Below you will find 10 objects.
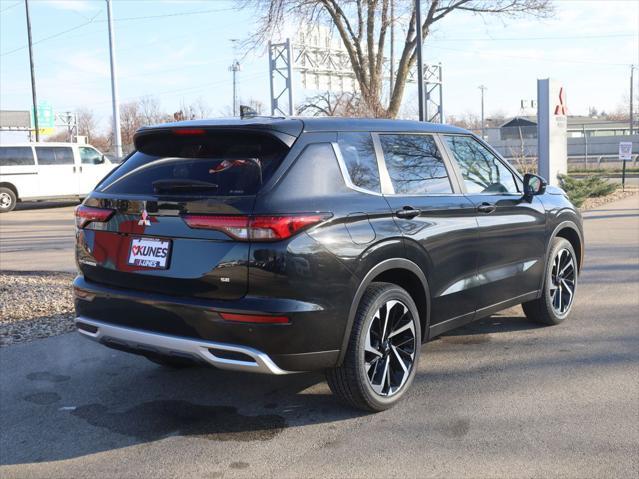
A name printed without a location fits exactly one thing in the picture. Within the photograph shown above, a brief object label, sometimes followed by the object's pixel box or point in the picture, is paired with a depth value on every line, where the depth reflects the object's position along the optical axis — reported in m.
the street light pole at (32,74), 32.50
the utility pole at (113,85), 28.19
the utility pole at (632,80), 87.81
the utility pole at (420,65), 18.45
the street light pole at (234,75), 59.38
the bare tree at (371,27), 24.17
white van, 20.77
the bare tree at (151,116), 65.44
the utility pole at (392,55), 24.33
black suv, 3.72
